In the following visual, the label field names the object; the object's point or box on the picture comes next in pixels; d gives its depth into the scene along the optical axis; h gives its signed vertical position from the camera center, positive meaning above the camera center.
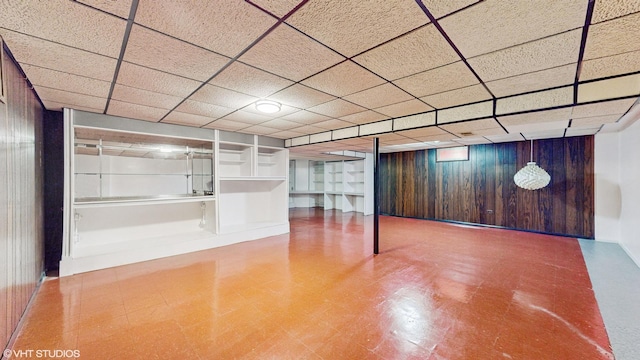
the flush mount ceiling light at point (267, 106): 3.06 +0.91
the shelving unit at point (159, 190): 3.75 -0.21
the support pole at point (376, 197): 4.35 -0.31
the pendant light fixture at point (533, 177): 5.35 +0.03
